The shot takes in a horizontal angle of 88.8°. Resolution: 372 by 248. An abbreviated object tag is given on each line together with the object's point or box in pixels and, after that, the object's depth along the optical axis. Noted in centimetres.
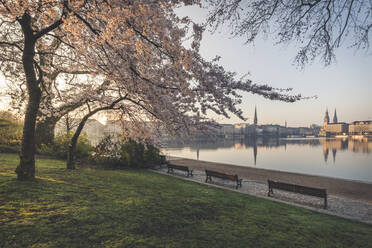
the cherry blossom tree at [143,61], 421
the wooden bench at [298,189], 784
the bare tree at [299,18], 510
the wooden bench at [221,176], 1036
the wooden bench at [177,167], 1289
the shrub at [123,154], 1324
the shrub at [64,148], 1403
